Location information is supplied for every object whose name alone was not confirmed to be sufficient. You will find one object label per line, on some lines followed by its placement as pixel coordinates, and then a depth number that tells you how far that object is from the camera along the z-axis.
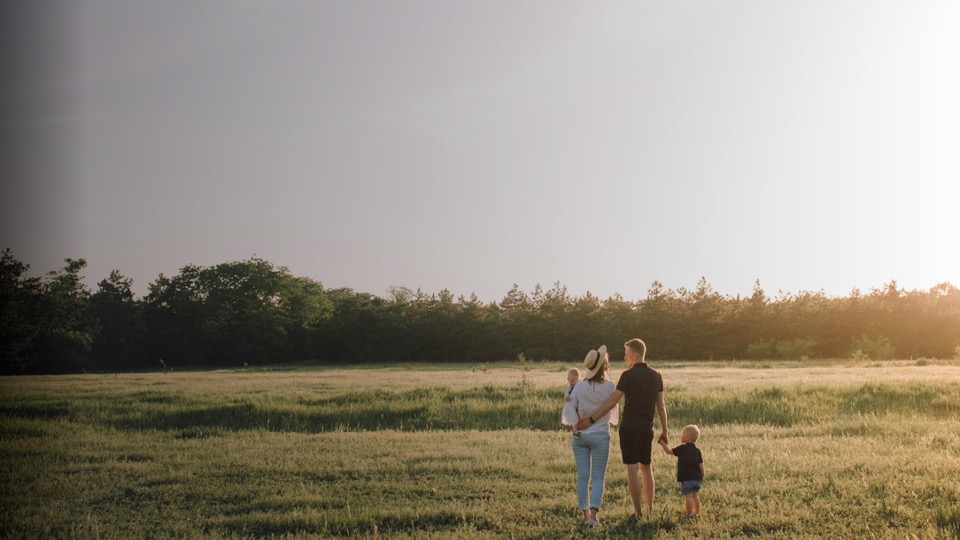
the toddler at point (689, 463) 9.52
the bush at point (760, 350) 63.91
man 9.55
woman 9.60
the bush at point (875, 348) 59.53
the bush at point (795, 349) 62.22
